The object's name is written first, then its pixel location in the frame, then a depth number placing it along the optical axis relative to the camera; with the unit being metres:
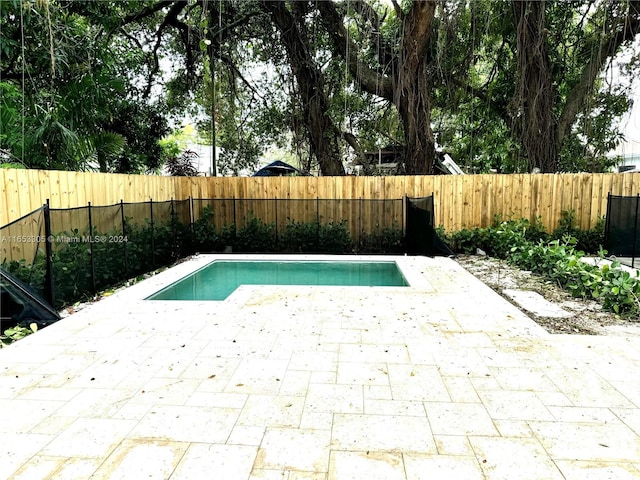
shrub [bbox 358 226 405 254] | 8.27
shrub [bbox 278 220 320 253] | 8.34
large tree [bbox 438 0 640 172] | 7.82
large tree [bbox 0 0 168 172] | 5.73
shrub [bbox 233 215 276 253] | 8.45
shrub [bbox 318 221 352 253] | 8.28
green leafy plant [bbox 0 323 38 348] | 3.58
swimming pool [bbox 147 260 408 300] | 5.87
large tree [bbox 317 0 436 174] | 7.89
